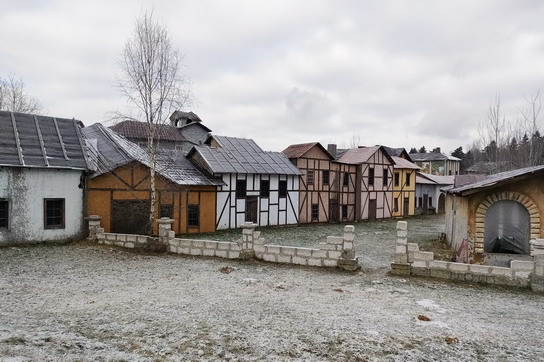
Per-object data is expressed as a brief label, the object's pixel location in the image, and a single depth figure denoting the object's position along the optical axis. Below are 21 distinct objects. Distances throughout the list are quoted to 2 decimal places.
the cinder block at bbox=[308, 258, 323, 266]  12.50
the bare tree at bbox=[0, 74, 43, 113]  31.78
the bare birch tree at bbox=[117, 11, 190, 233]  15.87
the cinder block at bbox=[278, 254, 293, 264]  12.92
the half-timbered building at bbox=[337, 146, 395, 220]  31.78
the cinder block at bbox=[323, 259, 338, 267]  12.33
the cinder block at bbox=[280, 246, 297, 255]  12.85
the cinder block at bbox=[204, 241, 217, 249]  13.77
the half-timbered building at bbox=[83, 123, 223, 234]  17.91
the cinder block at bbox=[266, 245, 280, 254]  13.09
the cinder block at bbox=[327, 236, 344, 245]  12.29
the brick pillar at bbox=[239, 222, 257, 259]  13.38
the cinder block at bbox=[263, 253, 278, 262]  13.11
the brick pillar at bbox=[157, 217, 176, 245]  14.45
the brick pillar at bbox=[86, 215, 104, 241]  16.19
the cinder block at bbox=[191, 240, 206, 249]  13.97
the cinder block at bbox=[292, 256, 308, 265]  12.70
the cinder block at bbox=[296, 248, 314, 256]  12.61
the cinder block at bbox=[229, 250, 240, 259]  13.46
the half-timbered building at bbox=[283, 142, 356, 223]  28.31
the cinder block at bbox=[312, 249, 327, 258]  12.45
